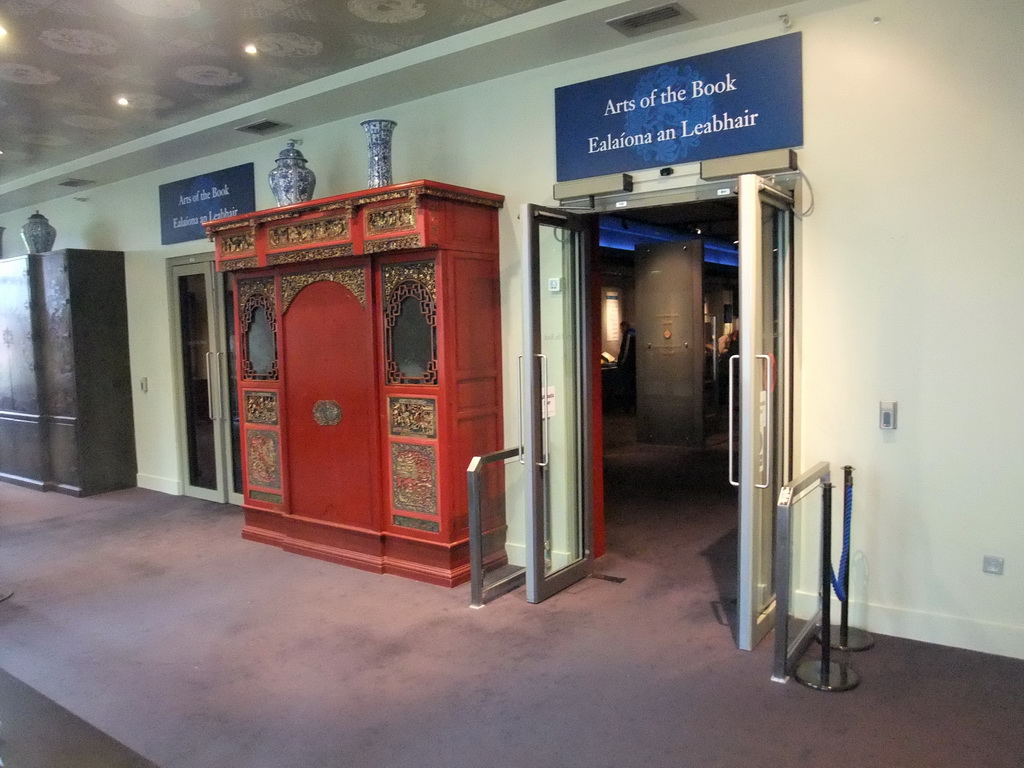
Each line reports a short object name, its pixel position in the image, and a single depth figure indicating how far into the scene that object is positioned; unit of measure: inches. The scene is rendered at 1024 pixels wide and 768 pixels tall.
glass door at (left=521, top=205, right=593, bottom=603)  163.5
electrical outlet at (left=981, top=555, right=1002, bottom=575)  131.0
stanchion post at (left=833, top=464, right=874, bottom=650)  131.9
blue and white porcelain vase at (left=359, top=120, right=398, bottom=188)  188.5
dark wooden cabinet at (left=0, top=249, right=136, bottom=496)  285.7
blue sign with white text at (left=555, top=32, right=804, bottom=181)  145.7
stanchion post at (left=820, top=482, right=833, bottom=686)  123.0
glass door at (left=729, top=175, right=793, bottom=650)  127.3
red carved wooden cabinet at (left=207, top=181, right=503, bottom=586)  174.7
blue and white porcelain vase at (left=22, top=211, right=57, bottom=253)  299.1
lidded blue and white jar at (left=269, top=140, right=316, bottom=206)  203.9
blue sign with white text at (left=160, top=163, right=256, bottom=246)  248.8
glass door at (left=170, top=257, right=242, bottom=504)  263.9
